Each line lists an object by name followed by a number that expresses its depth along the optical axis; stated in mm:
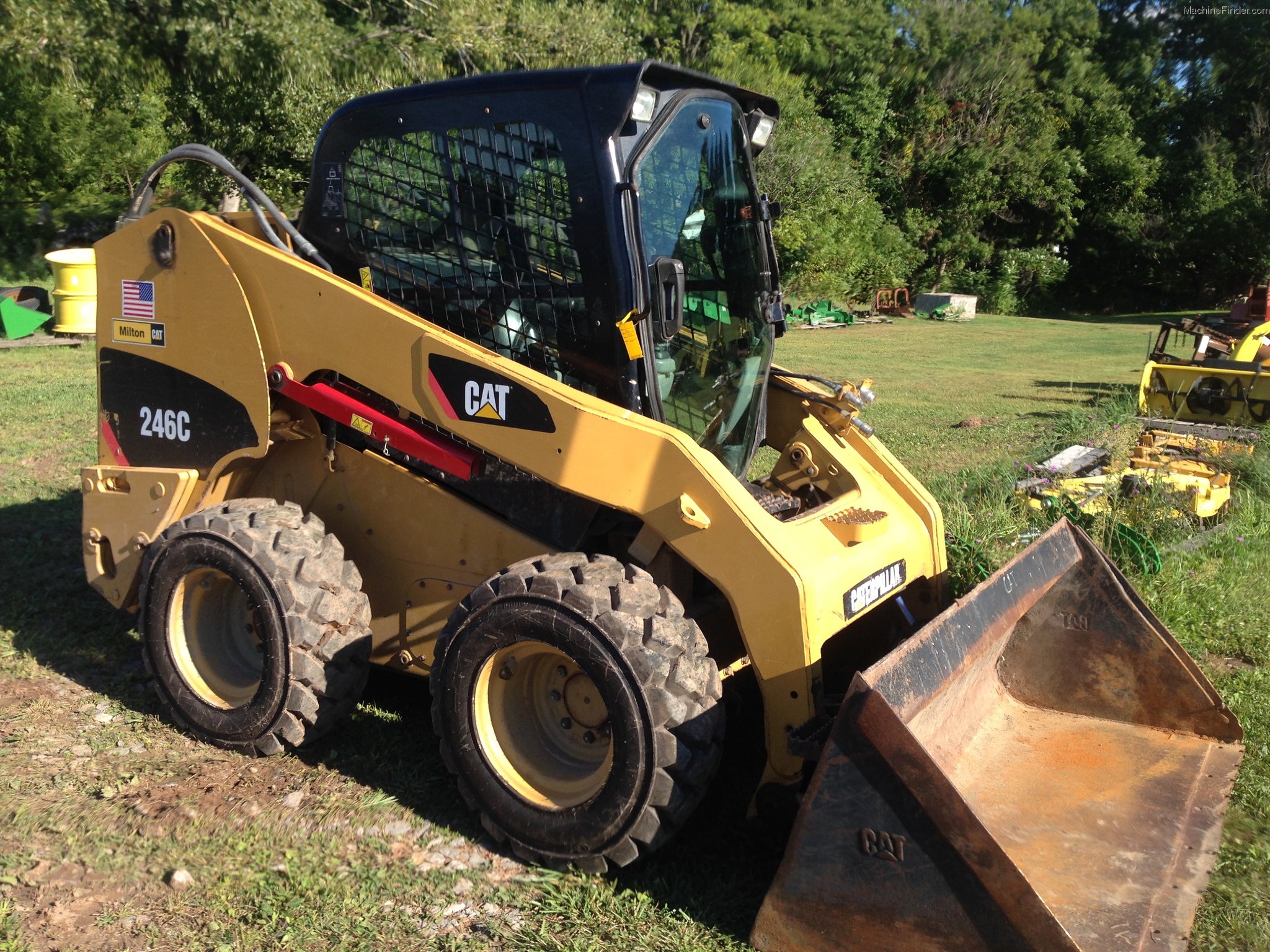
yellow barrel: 14727
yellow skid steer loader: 2922
